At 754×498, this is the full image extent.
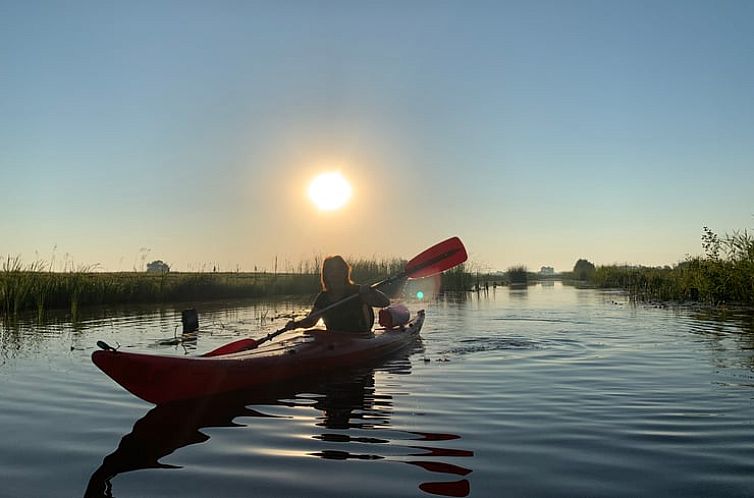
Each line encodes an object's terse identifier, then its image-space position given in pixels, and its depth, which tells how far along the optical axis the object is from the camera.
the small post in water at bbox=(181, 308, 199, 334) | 10.53
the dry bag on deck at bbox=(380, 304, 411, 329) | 9.46
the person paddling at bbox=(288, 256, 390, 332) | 7.43
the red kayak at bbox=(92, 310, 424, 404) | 4.83
